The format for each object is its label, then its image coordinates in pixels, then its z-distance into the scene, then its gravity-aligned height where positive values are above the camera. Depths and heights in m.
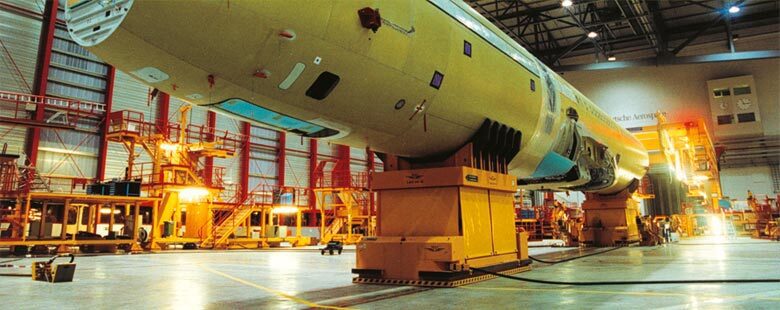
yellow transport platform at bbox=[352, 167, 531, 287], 5.96 -0.01
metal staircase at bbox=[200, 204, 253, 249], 21.75 +0.29
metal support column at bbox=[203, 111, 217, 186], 30.50 +4.67
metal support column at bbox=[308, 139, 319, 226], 36.78 +4.32
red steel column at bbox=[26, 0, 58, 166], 24.00 +8.62
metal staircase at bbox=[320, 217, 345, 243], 27.55 +0.15
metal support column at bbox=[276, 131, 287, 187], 36.34 +5.40
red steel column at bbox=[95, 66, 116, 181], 26.58 +5.63
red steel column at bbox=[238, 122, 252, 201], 33.41 +4.39
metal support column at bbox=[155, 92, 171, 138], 28.98 +7.56
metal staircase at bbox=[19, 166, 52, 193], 16.56 +2.05
